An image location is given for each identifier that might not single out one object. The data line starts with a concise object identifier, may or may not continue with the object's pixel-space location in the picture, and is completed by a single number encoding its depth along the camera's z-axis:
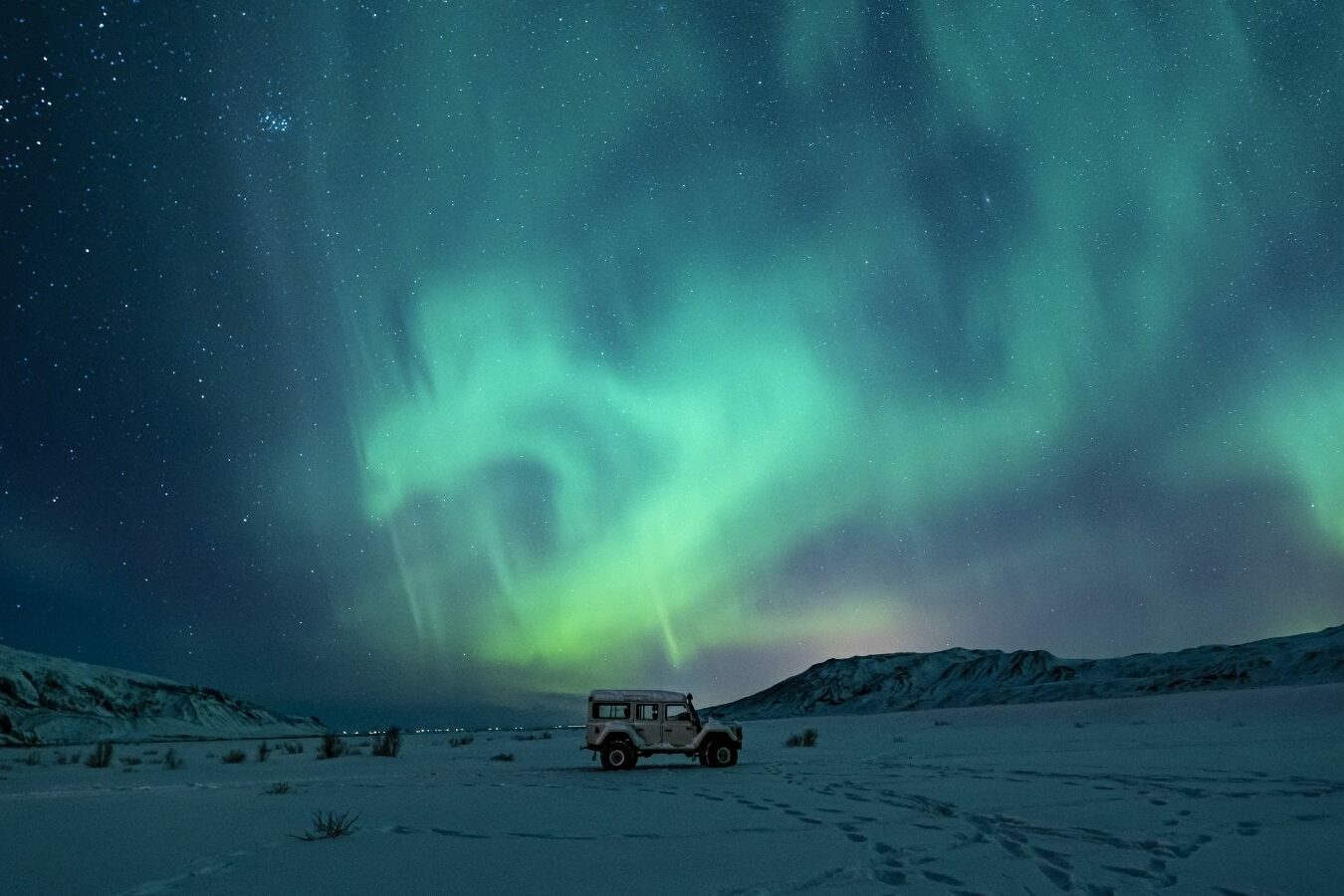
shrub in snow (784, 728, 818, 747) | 30.22
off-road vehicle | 20.97
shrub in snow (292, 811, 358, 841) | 8.91
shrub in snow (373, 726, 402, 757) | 27.94
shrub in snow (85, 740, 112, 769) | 24.59
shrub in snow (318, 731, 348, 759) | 28.48
